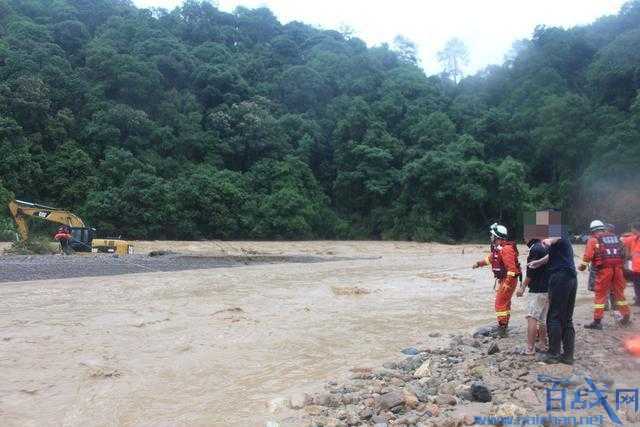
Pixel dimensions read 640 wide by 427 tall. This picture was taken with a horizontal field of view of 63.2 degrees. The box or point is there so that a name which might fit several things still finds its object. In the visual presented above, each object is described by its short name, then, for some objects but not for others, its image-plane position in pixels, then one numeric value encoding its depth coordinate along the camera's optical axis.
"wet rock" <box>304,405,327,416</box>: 4.78
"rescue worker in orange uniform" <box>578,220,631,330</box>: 7.64
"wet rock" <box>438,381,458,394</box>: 4.96
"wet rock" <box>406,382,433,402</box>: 4.85
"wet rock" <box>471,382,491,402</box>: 4.69
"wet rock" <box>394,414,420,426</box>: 4.30
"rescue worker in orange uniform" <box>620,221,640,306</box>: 8.77
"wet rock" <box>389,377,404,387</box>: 5.43
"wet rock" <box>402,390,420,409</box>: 4.65
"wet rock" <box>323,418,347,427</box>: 4.36
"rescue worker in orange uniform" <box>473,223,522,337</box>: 7.21
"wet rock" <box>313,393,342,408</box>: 4.96
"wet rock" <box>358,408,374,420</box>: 4.52
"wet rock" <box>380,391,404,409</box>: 4.64
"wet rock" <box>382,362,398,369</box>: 6.28
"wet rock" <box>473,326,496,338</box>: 7.72
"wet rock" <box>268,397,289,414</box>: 5.07
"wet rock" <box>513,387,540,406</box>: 4.59
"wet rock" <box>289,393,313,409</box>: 5.04
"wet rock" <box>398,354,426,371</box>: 6.16
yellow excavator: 20.50
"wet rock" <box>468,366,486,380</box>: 5.46
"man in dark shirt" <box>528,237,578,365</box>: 5.66
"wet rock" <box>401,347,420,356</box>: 7.07
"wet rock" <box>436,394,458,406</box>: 4.66
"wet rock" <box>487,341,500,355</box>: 6.45
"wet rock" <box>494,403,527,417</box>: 4.26
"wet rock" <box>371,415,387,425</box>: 4.38
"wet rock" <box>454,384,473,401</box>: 4.79
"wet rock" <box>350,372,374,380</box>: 5.85
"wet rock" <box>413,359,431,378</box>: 5.72
